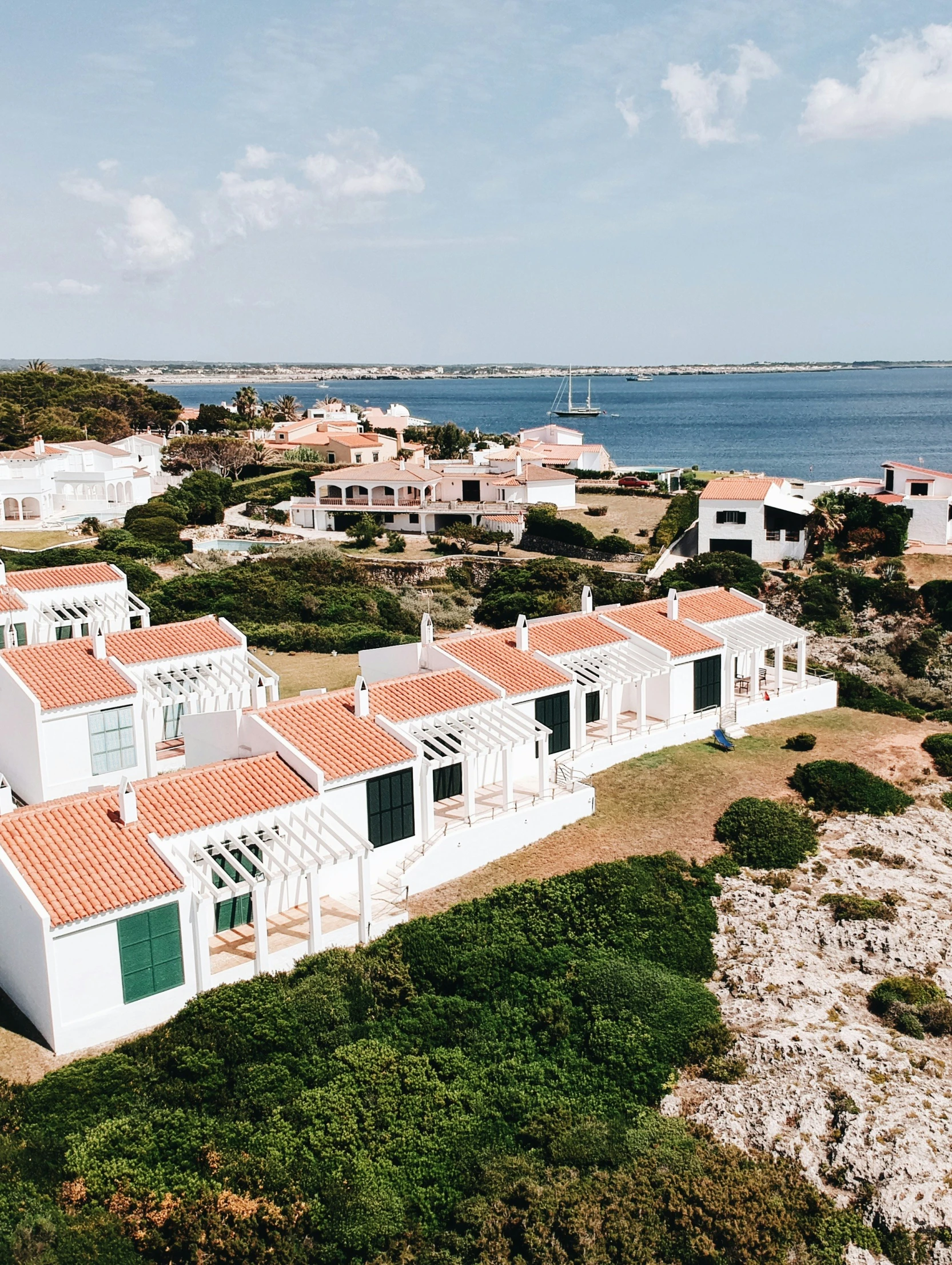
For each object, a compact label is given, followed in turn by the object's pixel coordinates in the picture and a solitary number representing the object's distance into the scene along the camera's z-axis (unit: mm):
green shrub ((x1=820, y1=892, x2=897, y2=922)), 24234
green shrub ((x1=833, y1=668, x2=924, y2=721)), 39062
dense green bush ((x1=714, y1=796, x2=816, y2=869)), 26969
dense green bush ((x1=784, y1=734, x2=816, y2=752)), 34062
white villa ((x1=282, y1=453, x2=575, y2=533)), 74938
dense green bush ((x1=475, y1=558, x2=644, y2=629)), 54031
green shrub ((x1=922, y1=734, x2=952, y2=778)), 32969
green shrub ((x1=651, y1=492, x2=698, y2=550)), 66625
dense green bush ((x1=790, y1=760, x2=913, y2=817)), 29922
